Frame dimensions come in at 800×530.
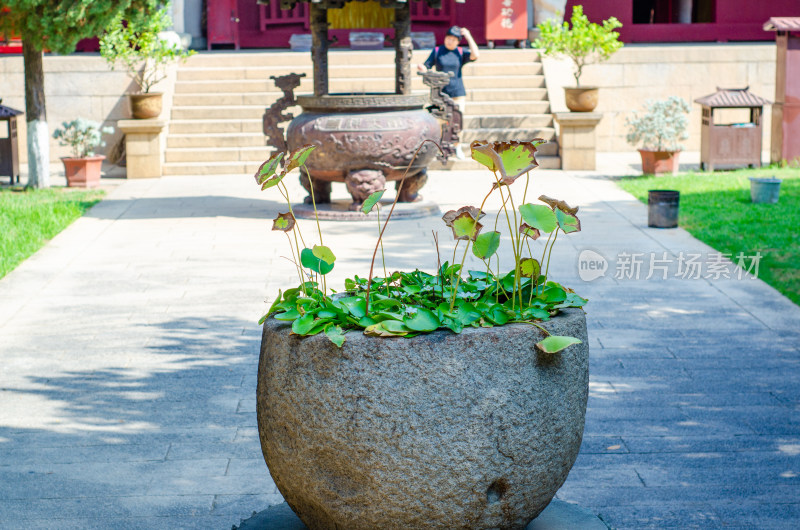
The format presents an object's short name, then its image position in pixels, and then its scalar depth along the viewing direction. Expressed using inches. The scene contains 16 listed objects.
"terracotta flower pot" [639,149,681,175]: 581.0
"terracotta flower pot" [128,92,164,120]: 609.0
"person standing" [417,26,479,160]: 597.0
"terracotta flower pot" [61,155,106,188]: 562.3
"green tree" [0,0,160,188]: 516.1
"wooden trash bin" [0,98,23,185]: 573.3
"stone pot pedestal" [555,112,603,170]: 615.2
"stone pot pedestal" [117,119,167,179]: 602.5
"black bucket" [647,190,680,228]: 418.6
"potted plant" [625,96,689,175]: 576.4
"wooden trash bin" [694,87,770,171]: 589.3
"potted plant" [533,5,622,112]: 606.2
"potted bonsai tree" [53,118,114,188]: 563.5
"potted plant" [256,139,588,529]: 123.6
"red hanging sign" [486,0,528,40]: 750.5
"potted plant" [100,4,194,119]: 605.6
